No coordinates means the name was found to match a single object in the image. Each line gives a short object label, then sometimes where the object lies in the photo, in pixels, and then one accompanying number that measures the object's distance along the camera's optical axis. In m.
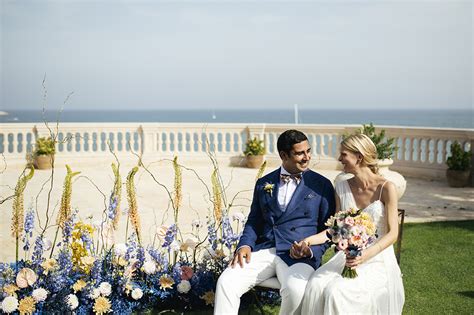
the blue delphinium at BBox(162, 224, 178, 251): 4.81
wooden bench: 4.23
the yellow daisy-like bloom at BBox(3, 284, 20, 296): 4.48
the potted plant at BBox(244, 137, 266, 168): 14.88
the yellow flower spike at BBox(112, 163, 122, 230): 4.66
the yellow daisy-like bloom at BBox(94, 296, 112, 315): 4.48
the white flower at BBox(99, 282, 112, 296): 4.52
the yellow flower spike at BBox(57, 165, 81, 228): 4.44
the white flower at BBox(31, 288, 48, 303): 4.37
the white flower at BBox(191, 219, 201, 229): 5.07
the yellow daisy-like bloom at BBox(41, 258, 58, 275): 4.61
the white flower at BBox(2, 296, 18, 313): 4.34
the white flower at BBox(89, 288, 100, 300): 4.52
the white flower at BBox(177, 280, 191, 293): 4.77
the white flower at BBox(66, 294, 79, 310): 4.44
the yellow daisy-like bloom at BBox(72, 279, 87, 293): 4.51
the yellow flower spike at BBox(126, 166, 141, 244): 4.61
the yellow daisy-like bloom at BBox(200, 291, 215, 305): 4.82
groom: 4.15
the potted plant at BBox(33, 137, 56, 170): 14.23
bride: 3.84
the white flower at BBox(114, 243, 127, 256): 4.71
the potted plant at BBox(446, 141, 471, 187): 12.00
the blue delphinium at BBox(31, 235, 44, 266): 4.66
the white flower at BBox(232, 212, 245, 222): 5.08
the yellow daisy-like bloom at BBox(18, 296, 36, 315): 4.38
